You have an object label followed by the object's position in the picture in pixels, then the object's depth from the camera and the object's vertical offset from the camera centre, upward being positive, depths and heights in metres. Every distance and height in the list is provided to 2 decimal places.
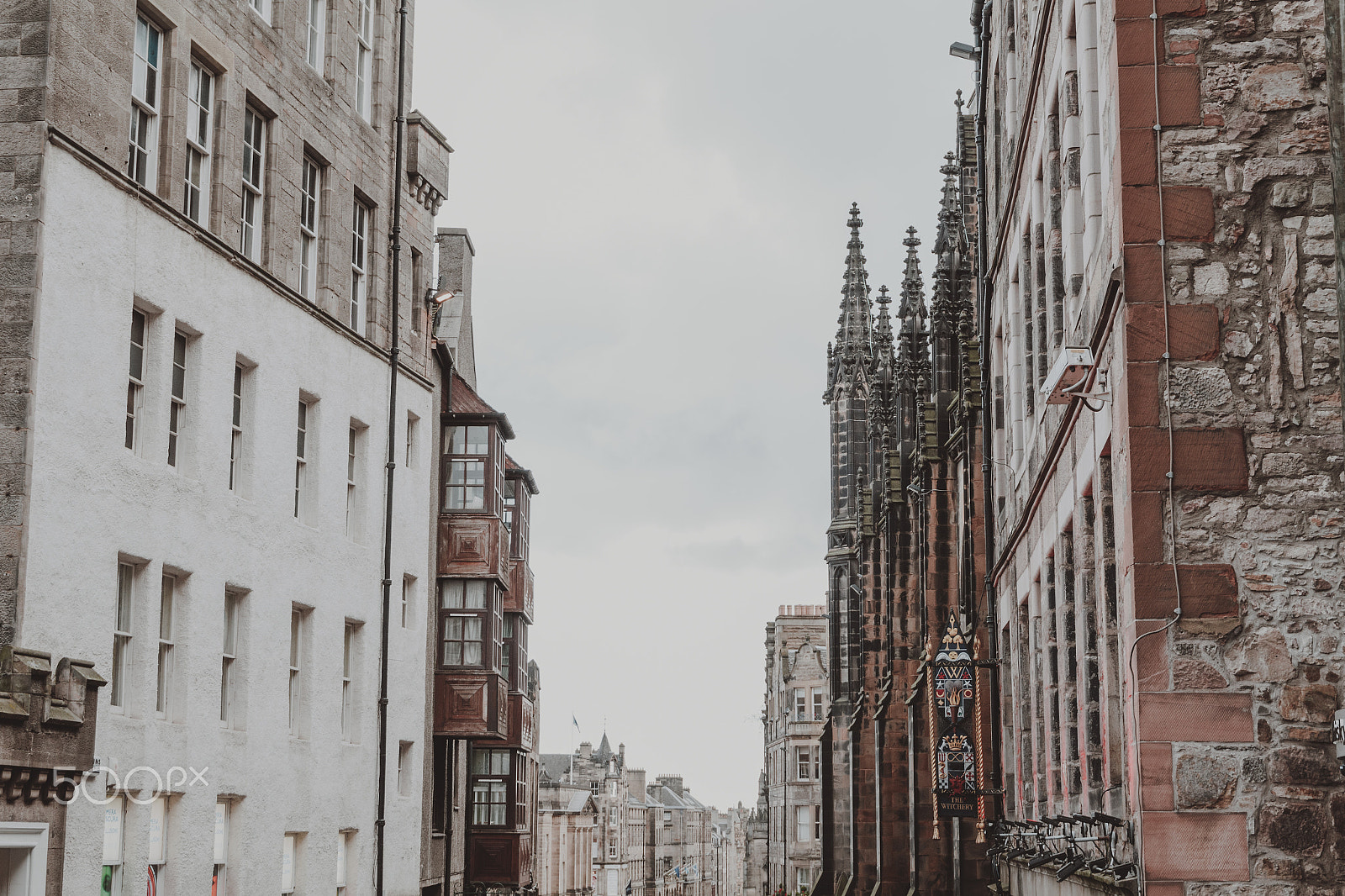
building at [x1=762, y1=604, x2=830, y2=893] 74.68 -1.52
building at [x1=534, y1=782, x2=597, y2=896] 93.44 -7.65
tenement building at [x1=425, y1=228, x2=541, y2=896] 31.69 +1.33
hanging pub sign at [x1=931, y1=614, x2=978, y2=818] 24.23 -0.20
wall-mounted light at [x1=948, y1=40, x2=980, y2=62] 28.14 +11.54
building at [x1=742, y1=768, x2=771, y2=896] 122.00 -10.82
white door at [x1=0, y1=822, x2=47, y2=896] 15.41 -1.43
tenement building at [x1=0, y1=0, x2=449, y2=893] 17.86 +3.75
